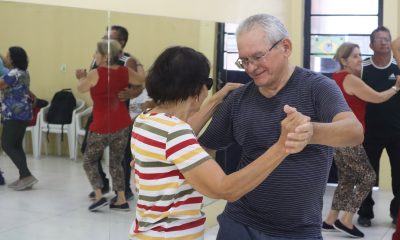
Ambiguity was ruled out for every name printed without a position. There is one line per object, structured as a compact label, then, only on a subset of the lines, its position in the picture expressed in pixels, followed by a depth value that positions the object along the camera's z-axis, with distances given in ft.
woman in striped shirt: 5.66
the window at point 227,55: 16.49
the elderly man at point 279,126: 6.64
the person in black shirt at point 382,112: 16.79
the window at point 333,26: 21.85
